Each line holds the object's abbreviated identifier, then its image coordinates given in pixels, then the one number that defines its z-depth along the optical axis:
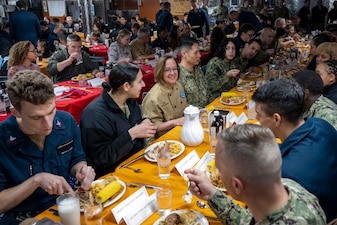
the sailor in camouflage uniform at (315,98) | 2.30
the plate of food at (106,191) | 1.67
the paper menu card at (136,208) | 1.50
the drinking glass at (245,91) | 3.49
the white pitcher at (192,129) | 2.33
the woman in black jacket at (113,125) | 2.31
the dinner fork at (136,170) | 2.04
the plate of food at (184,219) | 1.50
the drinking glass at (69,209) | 1.46
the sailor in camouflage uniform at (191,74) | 3.61
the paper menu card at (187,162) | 1.98
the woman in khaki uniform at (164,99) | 2.97
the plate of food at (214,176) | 1.79
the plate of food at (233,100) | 3.31
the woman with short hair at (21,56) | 4.14
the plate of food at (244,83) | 4.06
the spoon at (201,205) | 1.66
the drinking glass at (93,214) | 1.51
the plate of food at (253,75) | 4.52
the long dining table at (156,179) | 1.61
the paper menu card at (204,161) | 2.00
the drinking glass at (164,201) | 1.61
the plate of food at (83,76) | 4.63
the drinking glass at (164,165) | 1.95
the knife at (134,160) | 2.10
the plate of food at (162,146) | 2.19
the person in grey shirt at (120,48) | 6.05
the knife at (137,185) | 1.83
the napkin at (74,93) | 3.94
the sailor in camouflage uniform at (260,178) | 1.10
